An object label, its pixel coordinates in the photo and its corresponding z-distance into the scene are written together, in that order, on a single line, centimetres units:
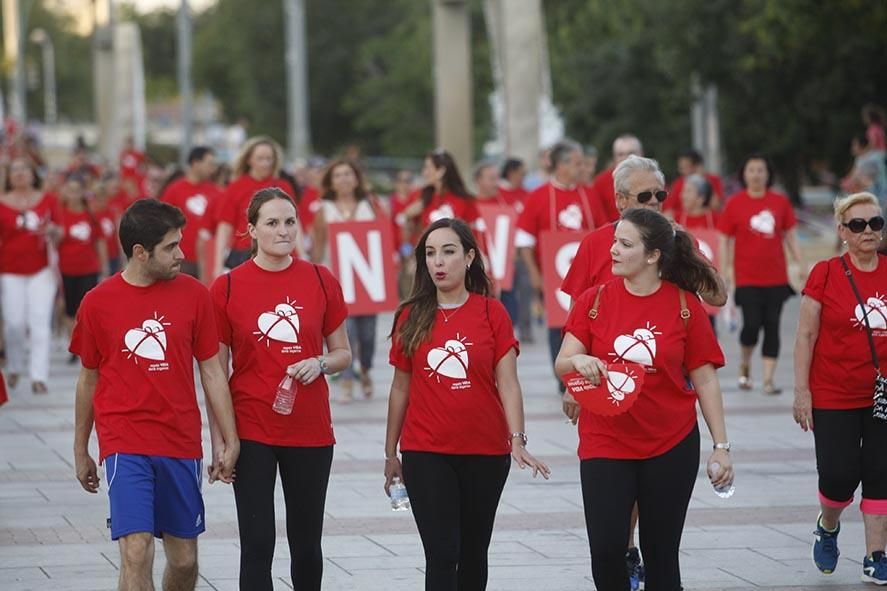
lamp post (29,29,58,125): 9815
